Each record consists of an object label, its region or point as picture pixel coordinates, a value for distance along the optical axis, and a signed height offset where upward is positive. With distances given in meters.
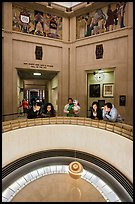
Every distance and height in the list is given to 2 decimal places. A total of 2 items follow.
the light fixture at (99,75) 10.20 +1.59
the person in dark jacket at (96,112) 5.02 -0.28
